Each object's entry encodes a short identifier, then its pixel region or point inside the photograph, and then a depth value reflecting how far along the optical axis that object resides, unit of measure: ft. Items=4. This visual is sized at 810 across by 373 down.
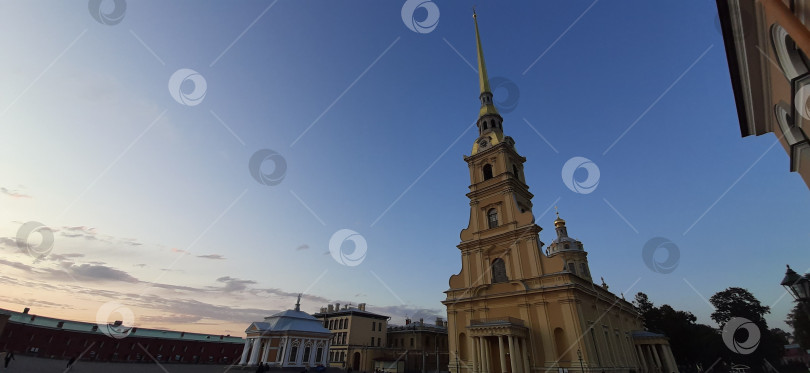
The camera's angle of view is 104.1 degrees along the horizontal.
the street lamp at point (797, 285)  22.62
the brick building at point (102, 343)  136.26
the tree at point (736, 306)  165.57
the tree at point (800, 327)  155.04
